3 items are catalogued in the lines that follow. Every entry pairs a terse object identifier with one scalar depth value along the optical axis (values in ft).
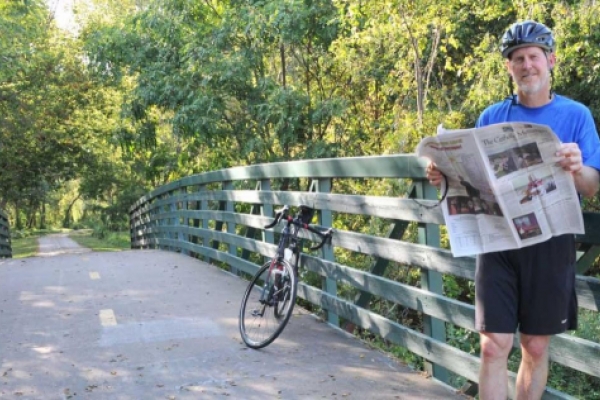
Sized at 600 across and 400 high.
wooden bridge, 14.71
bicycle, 20.22
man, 10.85
